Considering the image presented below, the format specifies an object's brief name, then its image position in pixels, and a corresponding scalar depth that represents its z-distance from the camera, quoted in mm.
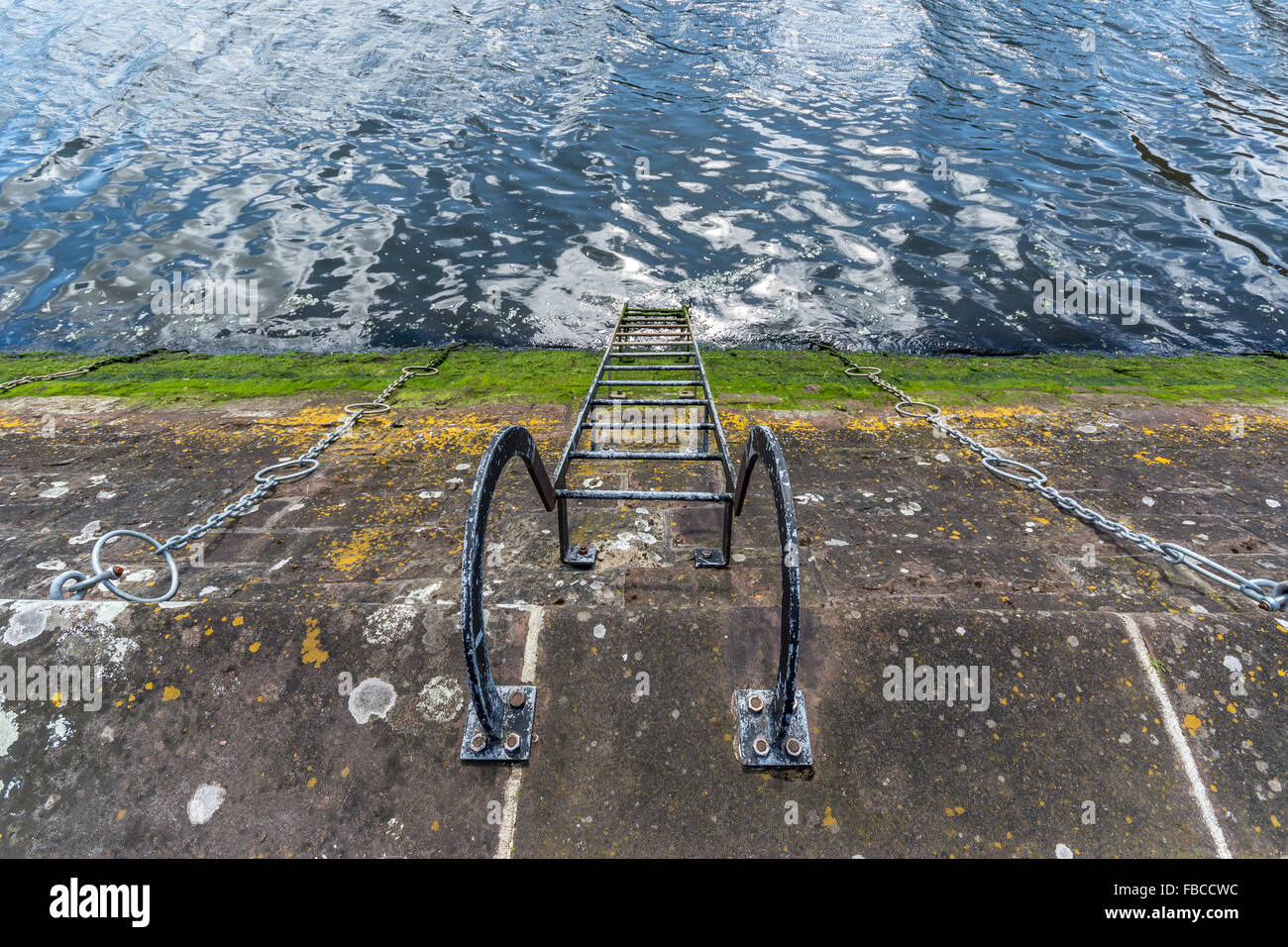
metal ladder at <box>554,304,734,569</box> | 2613
